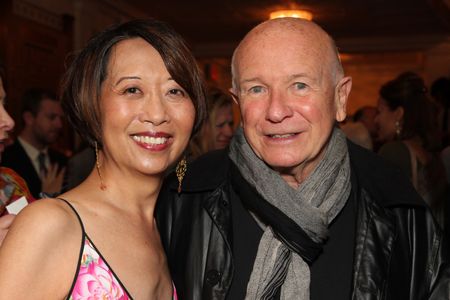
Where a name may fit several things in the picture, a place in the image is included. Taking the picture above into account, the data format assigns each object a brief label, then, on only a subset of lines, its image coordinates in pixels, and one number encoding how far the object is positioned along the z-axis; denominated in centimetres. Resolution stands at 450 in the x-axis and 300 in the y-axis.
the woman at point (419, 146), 343
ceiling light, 812
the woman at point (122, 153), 144
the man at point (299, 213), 177
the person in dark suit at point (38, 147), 399
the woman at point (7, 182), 198
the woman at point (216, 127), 352
